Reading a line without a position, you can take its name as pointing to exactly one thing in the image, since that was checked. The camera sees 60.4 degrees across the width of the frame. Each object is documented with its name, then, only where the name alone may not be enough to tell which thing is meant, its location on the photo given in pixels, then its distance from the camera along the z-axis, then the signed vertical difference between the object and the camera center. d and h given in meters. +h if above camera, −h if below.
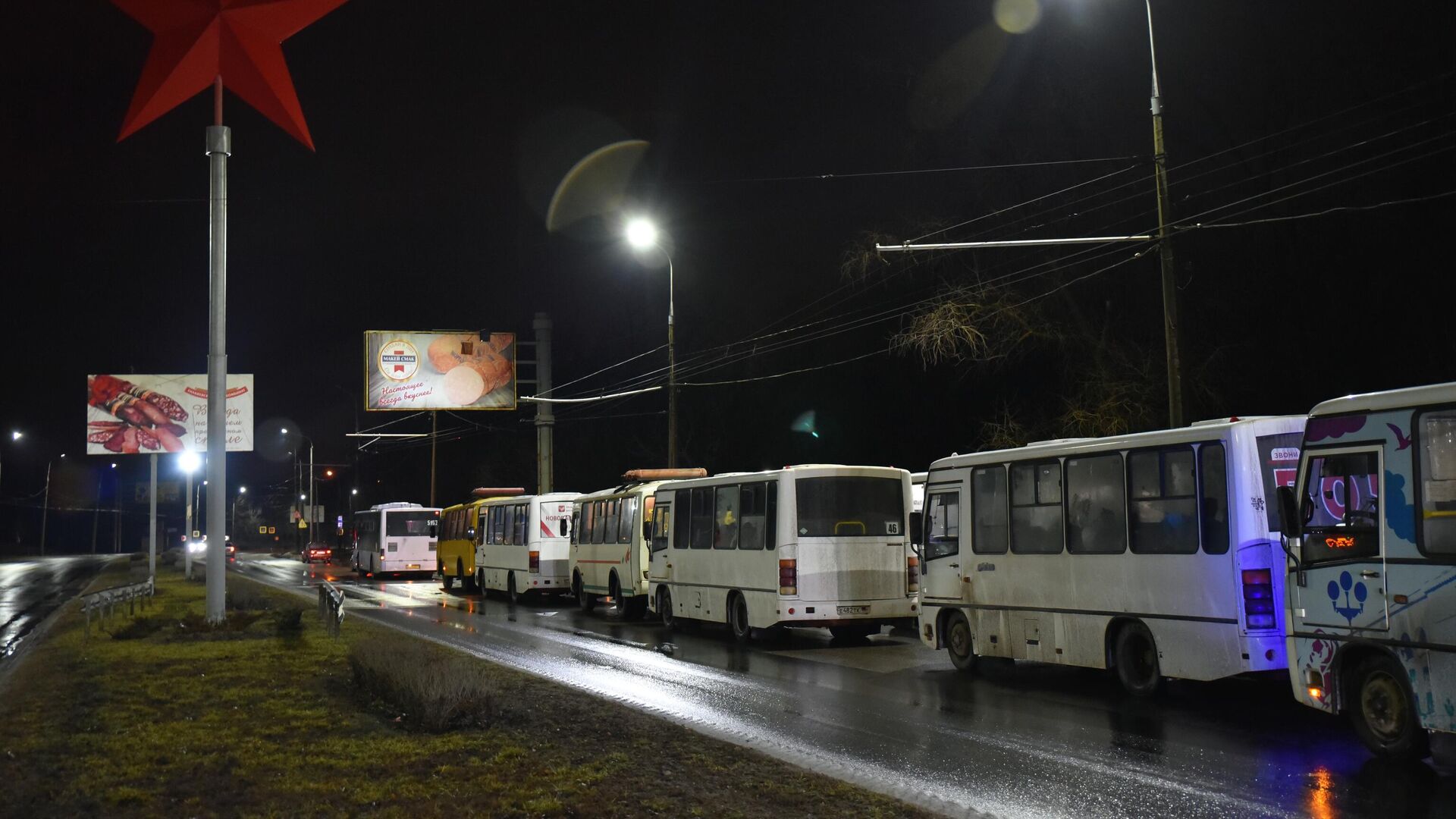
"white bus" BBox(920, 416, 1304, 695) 11.75 -0.50
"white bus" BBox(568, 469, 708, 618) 26.42 -0.58
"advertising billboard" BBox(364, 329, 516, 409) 49.78 +6.02
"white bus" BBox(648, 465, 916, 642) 19.02 -0.56
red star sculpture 17.66 +6.74
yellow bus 40.07 -0.74
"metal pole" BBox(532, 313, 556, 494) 45.25 +3.64
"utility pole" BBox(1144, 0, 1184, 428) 17.89 +3.21
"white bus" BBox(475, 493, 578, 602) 32.88 -0.71
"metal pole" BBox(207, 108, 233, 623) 21.75 +3.17
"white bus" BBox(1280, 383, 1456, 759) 8.64 -0.48
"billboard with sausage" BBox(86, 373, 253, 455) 44.38 +3.99
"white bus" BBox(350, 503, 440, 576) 51.38 -0.69
